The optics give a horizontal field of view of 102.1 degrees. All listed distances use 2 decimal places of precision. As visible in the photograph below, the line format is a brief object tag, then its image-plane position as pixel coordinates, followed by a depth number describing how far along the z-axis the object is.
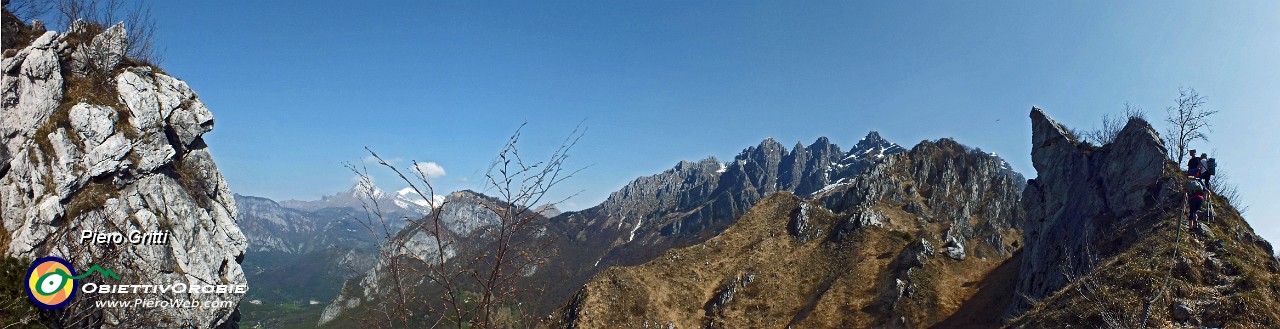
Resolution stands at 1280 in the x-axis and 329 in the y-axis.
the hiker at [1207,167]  22.30
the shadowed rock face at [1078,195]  31.72
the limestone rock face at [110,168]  32.50
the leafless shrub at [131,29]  41.24
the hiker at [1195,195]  22.95
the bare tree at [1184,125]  29.41
